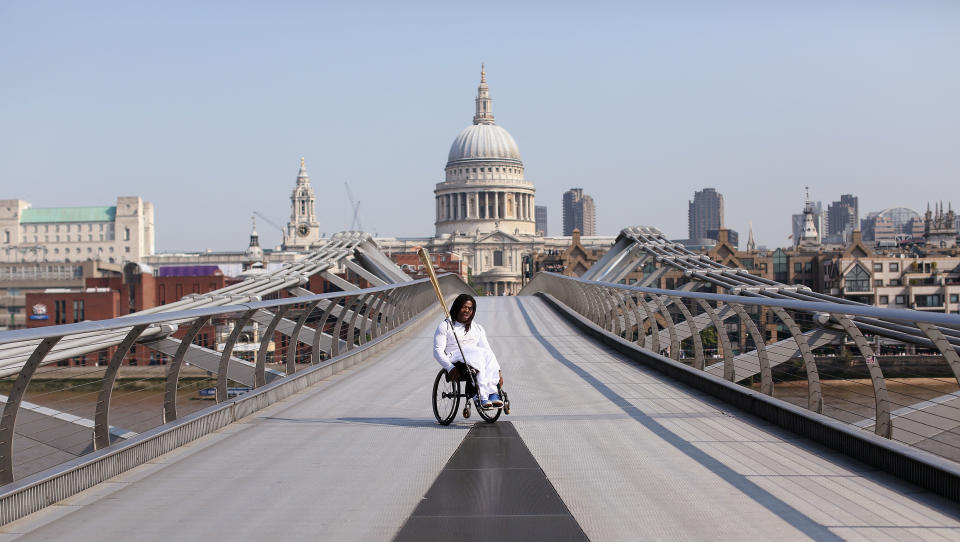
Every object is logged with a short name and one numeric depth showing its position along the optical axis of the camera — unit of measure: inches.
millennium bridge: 230.8
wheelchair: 364.8
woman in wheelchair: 362.0
